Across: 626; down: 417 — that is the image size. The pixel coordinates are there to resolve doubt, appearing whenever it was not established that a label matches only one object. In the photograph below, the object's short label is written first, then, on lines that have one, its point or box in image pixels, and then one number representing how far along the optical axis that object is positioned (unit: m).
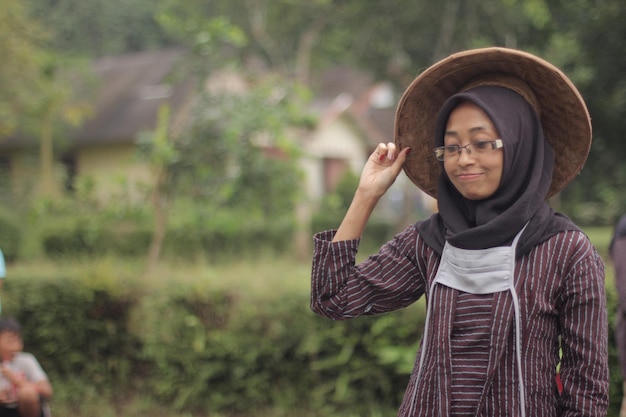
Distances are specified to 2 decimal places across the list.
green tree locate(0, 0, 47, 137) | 13.68
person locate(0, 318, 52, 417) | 4.32
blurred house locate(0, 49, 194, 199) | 20.16
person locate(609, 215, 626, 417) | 3.78
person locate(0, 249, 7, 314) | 3.97
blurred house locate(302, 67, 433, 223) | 24.08
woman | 1.86
